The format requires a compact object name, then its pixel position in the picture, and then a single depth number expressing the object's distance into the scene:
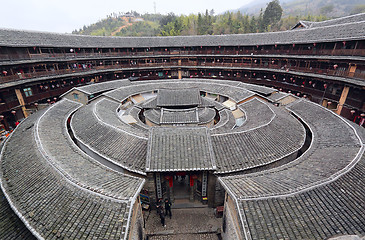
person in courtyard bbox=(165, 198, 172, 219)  14.52
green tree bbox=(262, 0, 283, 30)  75.56
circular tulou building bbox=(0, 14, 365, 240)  8.70
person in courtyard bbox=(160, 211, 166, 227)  13.94
